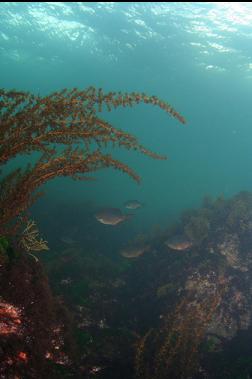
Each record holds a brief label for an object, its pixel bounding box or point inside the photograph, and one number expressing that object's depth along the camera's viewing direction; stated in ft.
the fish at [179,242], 31.72
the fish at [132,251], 32.86
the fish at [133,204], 42.22
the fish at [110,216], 35.17
